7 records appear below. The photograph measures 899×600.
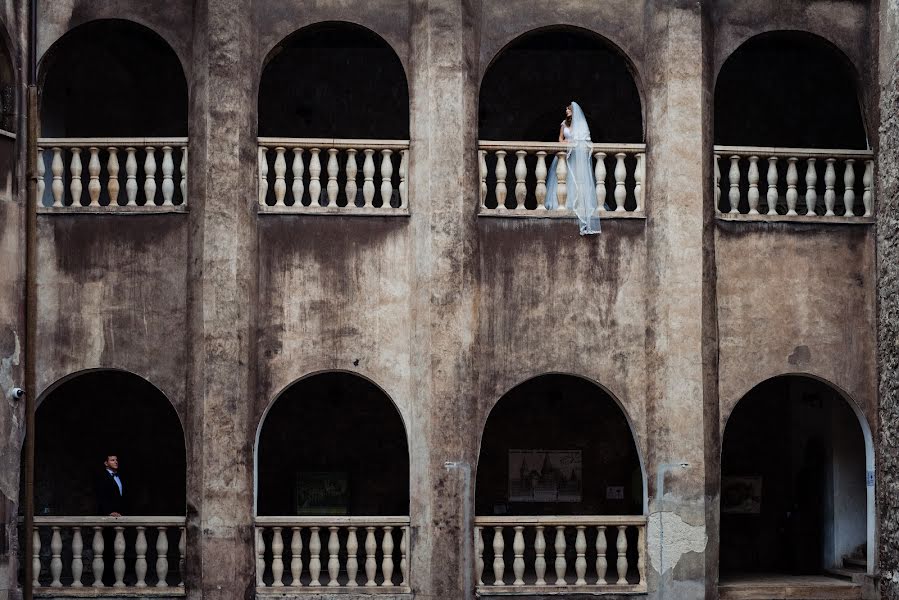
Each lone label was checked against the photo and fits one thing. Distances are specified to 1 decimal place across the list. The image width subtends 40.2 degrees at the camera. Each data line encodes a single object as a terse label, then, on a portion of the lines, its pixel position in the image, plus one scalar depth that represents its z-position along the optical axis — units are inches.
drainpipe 498.9
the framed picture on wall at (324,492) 694.5
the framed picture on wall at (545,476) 701.3
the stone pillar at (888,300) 555.5
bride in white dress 569.9
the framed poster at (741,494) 709.9
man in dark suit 567.2
